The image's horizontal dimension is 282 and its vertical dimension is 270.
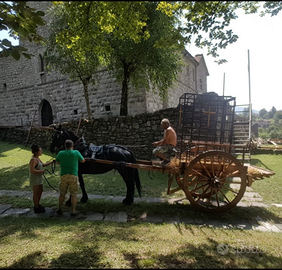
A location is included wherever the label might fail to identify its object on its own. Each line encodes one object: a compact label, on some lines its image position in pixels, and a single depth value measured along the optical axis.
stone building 14.75
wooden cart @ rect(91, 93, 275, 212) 4.61
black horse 5.24
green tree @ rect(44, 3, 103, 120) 11.56
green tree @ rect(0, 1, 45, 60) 2.96
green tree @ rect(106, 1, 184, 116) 10.36
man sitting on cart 5.13
